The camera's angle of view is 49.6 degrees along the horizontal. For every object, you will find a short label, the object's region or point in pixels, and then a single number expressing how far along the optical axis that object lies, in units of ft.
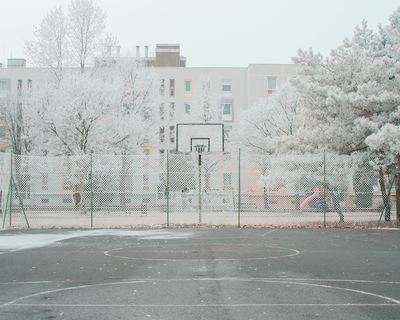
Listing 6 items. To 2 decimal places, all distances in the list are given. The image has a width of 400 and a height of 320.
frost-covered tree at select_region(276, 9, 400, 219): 52.85
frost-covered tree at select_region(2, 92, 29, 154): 102.94
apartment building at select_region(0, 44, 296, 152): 145.79
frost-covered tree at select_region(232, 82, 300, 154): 101.14
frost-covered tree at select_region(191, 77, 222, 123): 109.81
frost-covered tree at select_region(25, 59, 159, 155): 81.97
